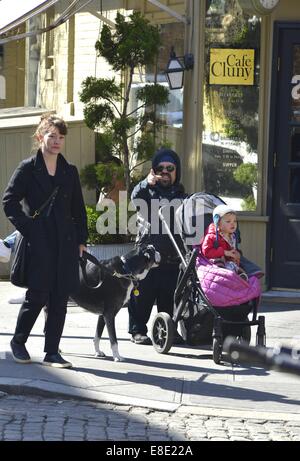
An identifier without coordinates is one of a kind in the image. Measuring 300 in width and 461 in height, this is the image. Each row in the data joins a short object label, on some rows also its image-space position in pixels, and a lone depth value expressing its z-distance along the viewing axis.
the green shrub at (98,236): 23.75
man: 18.44
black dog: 16.47
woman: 15.81
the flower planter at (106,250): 23.42
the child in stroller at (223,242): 17.36
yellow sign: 22.94
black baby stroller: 16.98
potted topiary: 23.67
